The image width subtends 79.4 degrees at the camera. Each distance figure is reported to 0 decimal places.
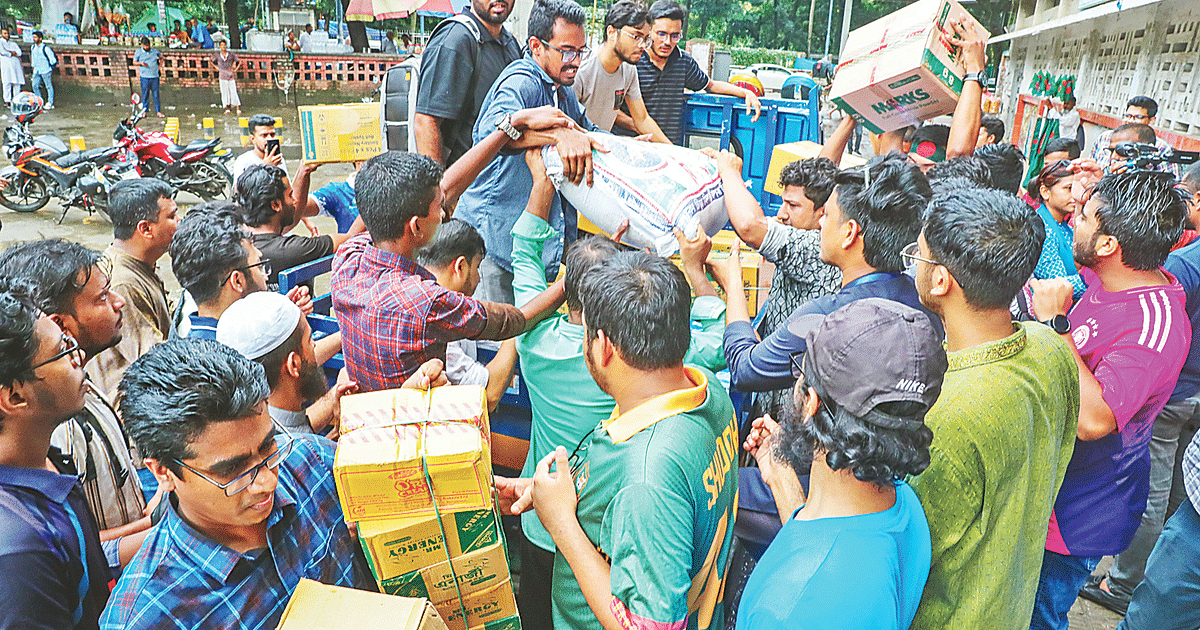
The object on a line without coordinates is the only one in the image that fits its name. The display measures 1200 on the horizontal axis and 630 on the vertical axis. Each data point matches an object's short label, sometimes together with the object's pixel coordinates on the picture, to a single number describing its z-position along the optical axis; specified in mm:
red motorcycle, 8633
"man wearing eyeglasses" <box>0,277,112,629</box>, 1322
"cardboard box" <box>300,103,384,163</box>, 4090
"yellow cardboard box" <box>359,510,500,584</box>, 1471
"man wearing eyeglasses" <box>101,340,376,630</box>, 1323
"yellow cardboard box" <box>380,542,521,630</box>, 1535
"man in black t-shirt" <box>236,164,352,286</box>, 3670
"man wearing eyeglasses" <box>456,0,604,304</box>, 2697
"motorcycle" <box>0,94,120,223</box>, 8039
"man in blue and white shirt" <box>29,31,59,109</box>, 16000
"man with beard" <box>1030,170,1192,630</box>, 2041
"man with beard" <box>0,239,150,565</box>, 1825
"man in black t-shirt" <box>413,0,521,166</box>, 3213
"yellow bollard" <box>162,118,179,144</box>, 9580
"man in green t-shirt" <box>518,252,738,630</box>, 1307
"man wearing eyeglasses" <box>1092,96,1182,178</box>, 5215
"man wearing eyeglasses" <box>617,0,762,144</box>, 4262
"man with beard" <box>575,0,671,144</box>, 3578
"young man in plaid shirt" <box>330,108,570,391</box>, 2105
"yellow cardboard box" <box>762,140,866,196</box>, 4223
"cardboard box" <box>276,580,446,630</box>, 1283
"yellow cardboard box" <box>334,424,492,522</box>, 1413
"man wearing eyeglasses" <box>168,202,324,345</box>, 2451
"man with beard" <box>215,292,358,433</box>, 1950
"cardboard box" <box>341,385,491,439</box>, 1519
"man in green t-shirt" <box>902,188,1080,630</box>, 1431
